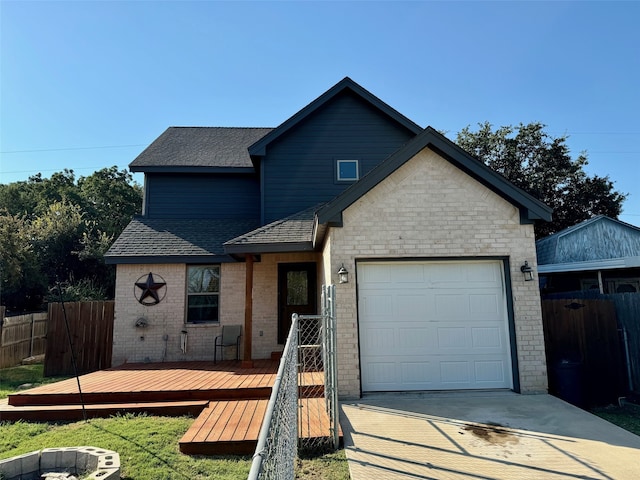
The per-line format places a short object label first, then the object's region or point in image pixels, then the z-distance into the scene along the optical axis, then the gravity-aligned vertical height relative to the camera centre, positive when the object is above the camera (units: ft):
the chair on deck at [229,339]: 31.65 -3.40
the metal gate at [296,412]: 6.50 -3.20
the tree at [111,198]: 97.40 +27.60
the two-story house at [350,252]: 22.06 +3.17
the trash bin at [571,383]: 21.62 -5.13
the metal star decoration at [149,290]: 32.63 +0.83
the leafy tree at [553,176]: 75.15 +23.88
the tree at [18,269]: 57.31 +5.07
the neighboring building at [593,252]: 43.57 +5.05
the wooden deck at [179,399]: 17.28 -5.51
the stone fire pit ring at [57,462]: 13.28 -5.81
